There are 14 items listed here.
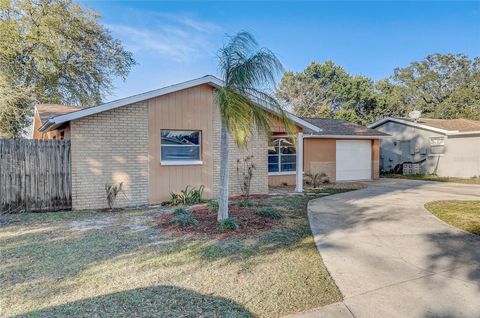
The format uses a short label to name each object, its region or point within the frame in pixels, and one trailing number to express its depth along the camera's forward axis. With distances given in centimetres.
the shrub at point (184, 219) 683
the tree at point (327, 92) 3625
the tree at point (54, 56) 1878
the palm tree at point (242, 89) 644
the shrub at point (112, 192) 926
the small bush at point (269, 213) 761
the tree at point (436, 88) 3250
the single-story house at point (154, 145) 912
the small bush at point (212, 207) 809
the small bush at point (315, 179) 1449
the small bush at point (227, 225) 648
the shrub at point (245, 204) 880
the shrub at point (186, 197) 1000
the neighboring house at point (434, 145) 1893
